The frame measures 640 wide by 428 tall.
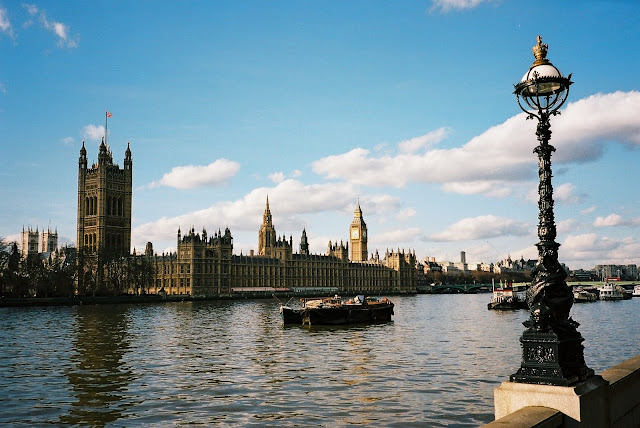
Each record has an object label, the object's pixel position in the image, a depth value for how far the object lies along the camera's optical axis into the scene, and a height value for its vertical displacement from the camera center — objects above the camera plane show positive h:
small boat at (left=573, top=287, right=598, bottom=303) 116.69 -4.68
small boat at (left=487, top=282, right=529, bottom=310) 85.50 -3.88
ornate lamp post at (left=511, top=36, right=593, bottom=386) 8.34 -0.30
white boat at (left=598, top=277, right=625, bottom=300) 125.75 -4.40
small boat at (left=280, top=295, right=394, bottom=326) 56.31 -3.24
